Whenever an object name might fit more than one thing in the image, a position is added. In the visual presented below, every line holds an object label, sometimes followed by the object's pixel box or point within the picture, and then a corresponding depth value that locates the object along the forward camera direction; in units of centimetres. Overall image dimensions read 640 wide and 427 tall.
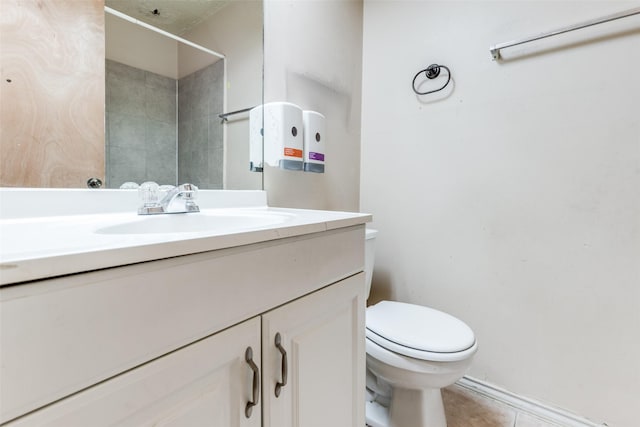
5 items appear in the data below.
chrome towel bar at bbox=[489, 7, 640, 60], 100
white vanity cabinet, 32
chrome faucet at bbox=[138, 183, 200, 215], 84
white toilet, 94
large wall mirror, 73
